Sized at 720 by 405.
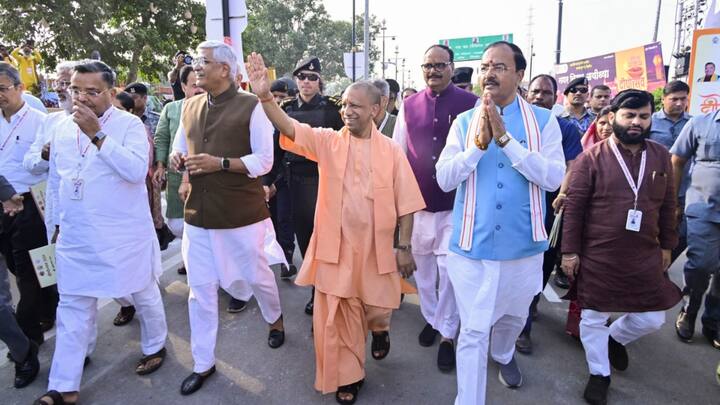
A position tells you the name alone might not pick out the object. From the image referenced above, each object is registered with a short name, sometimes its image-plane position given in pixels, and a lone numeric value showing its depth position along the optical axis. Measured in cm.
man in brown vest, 305
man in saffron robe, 287
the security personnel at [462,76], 620
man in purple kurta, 358
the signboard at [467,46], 3288
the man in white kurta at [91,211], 280
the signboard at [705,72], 694
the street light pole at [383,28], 4854
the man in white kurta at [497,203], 247
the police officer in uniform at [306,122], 412
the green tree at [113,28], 1844
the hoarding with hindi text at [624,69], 1717
